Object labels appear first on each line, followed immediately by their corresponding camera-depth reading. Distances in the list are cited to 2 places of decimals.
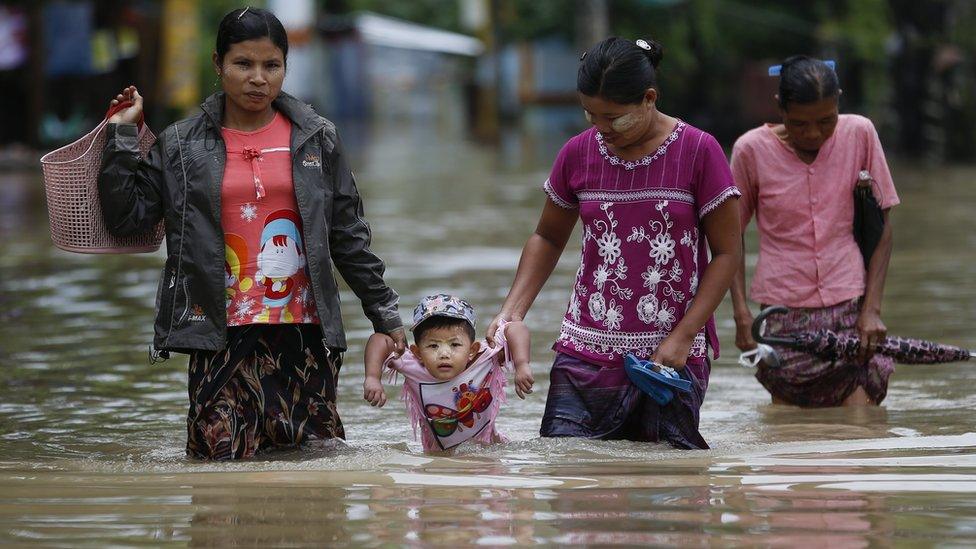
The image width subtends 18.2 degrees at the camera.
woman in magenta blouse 9.64
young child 10.28
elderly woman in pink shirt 11.76
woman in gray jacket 9.73
